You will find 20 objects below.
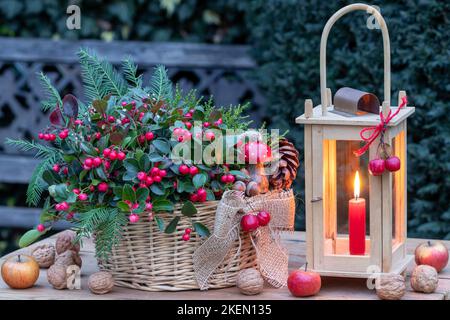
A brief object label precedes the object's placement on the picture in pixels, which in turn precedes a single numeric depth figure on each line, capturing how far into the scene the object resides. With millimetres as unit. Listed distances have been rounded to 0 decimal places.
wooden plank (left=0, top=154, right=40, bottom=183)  6705
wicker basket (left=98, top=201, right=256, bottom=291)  3173
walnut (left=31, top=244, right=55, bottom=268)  3565
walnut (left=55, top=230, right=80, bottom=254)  3590
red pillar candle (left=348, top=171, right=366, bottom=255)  3176
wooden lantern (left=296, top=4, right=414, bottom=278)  3126
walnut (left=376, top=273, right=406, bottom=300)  3053
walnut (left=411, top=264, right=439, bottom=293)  3153
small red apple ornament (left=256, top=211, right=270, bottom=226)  3176
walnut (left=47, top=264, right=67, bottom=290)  3245
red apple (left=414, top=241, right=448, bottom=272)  3425
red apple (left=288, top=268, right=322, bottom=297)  3097
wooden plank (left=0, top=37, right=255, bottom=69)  6553
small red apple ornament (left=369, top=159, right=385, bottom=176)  3057
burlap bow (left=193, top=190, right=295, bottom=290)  3137
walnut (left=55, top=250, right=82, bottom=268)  3394
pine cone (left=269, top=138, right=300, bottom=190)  3295
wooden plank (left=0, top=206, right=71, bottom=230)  6749
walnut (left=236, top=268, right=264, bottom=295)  3151
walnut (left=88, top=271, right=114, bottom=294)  3173
